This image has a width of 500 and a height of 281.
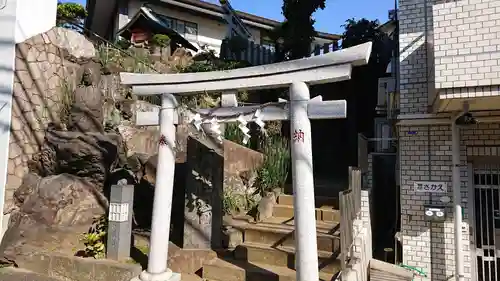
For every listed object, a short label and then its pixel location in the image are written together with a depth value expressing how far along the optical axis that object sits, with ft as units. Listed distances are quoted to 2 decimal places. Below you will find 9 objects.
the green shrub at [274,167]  26.37
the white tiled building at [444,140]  18.22
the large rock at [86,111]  27.96
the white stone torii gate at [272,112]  15.43
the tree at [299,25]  43.50
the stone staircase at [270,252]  18.22
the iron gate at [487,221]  21.09
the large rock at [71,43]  29.30
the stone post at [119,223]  20.26
